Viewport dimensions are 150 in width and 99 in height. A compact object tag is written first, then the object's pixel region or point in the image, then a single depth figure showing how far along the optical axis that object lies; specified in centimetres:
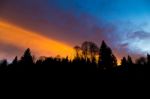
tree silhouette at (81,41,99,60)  5621
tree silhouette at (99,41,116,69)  4892
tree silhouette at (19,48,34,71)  3467
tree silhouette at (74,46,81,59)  6079
